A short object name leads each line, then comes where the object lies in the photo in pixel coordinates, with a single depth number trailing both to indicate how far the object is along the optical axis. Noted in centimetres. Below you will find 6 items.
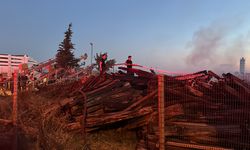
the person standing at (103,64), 834
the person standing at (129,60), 841
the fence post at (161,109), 337
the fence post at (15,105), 429
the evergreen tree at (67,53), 2126
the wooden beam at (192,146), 346
